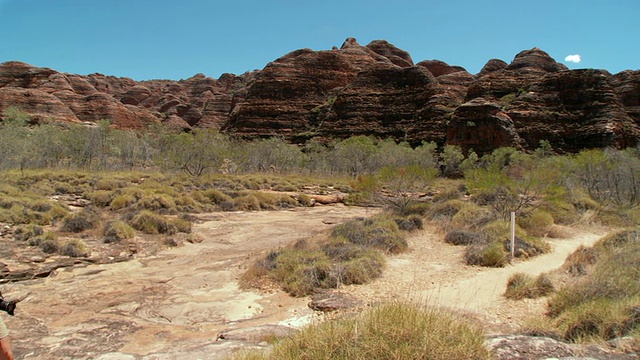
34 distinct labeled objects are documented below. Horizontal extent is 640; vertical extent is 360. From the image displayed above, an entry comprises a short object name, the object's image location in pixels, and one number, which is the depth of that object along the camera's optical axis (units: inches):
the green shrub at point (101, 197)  697.0
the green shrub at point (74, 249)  379.9
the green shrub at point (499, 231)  411.2
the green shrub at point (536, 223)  477.7
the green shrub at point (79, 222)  480.7
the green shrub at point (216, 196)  818.8
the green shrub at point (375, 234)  403.3
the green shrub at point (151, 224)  508.4
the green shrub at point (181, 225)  527.2
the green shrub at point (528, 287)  259.9
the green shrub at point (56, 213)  518.4
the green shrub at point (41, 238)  401.1
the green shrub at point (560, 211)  553.6
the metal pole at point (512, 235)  355.8
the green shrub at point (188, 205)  714.0
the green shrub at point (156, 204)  648.1
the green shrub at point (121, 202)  658.2
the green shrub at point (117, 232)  452.1
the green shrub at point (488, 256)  346.9
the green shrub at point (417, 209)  618.7
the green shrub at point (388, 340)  126.2
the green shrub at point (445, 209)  574.9
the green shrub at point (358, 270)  299.7
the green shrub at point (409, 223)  506.6
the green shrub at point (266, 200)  860.0
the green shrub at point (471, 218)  500.1
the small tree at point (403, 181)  642.8
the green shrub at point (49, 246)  384.5
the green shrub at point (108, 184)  826.8
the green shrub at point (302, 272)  289.6
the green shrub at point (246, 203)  809.7
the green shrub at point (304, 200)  952.9
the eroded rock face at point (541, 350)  133.6
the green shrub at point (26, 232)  420.2
